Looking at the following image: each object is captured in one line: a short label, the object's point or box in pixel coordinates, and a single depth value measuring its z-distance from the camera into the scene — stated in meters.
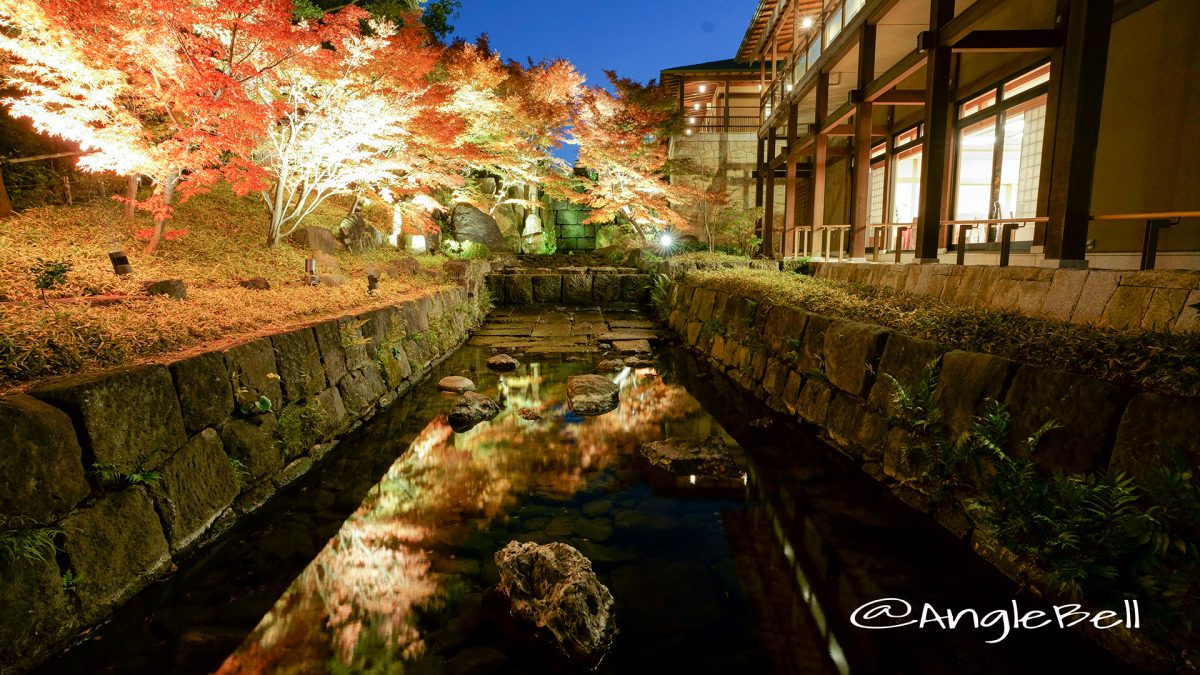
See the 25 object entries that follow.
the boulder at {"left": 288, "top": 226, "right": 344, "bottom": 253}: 11.11
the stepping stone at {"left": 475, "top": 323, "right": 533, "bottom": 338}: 12.22
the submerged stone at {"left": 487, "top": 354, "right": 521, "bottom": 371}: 9.16
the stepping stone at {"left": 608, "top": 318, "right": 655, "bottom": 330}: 13.17
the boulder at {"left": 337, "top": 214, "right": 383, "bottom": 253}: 12.87
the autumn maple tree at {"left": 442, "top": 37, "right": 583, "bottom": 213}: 16.94
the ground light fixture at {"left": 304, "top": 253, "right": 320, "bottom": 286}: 7.95
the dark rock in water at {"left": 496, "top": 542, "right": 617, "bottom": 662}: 2.88
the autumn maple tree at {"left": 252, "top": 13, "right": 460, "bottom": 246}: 9.05
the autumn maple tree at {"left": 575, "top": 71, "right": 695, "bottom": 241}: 17.98
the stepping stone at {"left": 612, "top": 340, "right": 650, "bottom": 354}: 10.48
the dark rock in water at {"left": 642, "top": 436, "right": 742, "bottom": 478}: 5.13
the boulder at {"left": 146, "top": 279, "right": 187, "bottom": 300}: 5.50
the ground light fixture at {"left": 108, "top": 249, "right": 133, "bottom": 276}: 5.82
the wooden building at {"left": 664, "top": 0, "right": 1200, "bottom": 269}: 5.99
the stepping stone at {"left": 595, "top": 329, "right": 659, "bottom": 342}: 11.55
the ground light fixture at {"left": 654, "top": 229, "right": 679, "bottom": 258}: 19.84
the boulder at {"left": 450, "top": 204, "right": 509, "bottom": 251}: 18.97
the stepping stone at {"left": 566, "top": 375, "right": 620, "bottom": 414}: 6.94
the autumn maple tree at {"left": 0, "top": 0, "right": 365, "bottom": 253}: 6.37
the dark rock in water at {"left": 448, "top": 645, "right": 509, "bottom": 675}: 2.75
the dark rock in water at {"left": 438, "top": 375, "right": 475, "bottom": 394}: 7.74
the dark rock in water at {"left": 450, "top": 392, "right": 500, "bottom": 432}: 6.44
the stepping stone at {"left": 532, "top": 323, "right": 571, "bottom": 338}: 11.92
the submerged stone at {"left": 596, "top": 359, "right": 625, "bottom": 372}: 9.16
